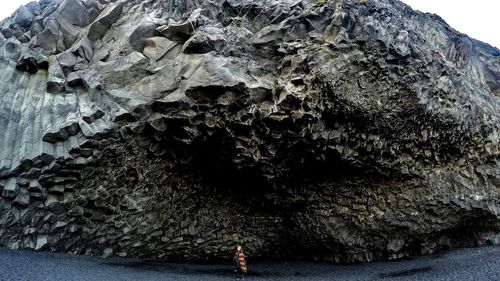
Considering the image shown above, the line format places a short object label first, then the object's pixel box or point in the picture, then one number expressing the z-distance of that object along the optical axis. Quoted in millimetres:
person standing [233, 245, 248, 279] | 13977
